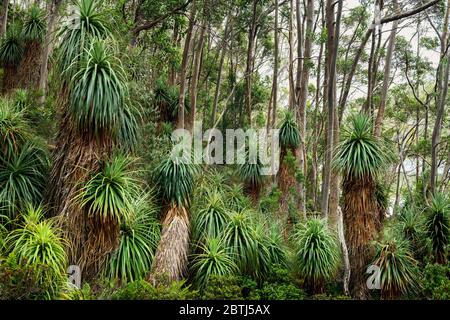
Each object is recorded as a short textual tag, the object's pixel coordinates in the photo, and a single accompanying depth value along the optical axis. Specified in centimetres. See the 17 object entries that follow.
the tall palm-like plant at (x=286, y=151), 1243
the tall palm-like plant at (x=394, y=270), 834
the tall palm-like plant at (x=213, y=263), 810
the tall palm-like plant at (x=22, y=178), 764
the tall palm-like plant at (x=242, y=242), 858
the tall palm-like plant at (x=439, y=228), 904
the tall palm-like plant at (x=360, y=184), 877
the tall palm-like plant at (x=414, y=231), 930
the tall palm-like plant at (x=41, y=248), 645
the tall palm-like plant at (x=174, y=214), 823
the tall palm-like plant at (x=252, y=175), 1301
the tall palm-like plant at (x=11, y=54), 1146
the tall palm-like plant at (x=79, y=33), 786
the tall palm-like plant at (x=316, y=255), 839
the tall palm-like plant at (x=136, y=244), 773
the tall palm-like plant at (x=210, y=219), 884
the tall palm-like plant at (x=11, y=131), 796
